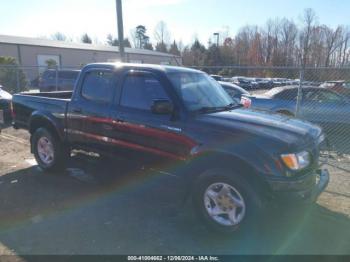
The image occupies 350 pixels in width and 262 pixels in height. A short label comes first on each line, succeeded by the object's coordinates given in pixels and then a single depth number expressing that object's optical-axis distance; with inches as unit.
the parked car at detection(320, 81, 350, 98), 416.8
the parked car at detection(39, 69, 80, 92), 681.5
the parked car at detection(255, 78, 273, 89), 1304.6
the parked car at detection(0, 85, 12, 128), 383.2
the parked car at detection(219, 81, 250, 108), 433.4
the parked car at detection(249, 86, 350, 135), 376.2
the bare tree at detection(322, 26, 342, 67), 2164.7
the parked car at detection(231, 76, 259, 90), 1275.8
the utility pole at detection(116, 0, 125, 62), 415.2
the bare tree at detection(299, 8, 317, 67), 2472.4
